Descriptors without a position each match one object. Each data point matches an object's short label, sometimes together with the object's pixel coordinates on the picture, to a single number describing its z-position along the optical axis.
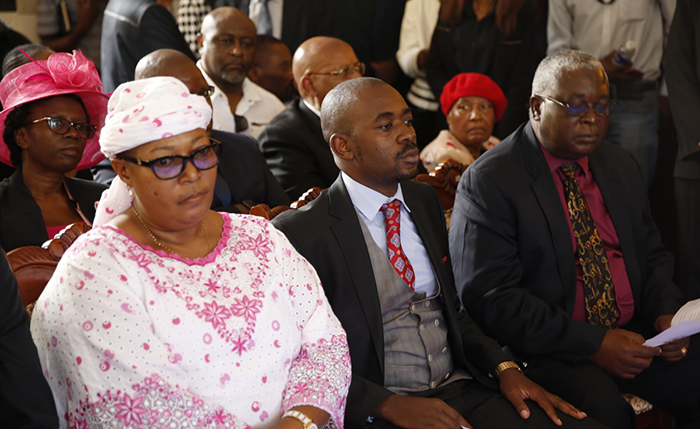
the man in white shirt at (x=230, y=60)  4.22
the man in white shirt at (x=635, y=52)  4.66
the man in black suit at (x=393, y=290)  2.20
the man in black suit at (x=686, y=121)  3.95
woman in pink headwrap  1.58
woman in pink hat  2.53
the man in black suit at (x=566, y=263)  2.51
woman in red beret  4.41
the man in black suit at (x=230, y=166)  3.11
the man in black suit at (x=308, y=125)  3.71
